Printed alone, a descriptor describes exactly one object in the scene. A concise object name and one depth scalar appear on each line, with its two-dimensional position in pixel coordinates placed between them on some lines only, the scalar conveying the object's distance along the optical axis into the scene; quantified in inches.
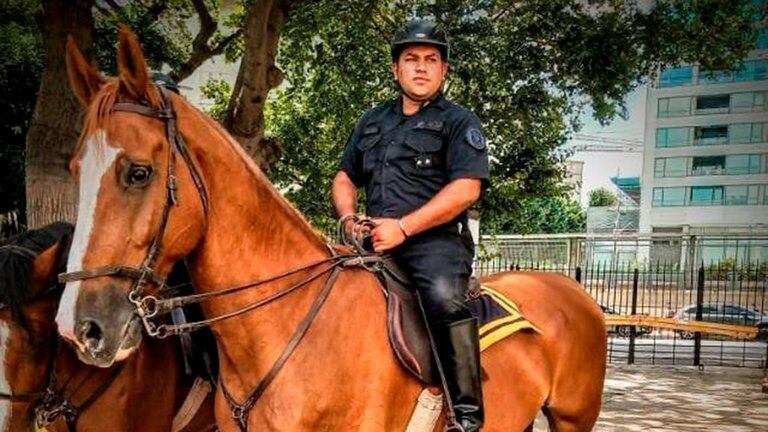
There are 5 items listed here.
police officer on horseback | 129.5
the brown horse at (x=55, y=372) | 152.3
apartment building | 1588.3
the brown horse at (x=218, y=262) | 96.4
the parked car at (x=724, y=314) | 854.4
